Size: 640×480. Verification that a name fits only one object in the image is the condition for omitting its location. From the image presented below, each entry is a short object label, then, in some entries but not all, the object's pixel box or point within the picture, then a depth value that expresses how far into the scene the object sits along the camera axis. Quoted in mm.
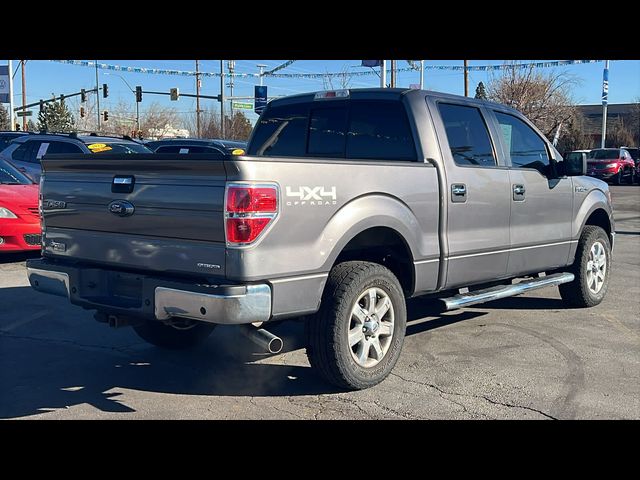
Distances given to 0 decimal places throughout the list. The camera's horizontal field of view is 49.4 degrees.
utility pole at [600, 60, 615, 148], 41244
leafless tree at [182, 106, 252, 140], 59750
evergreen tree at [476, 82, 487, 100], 55756
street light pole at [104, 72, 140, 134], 65738
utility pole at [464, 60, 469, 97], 31166
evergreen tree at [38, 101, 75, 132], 62312
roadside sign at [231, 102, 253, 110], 49903
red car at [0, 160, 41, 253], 9250
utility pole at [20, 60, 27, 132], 49562
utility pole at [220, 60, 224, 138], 45262
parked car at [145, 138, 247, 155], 13719
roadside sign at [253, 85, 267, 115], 36638
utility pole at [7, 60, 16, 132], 33312
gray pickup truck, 4090
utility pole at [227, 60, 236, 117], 52103
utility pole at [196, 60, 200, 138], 53956
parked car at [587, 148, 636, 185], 33656
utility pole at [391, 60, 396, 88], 31547
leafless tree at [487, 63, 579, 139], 37438
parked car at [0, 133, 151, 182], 13258
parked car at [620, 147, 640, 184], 34188
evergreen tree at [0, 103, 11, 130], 56359
